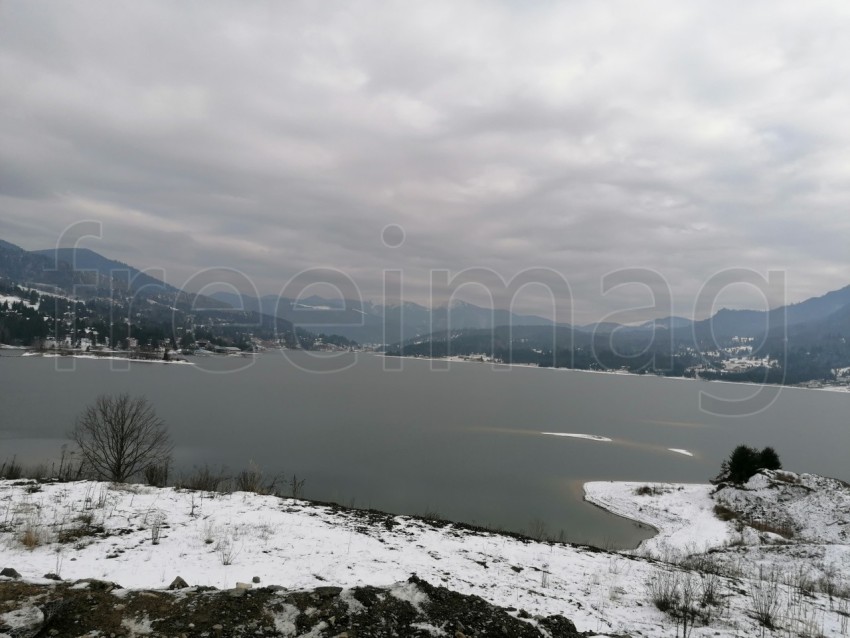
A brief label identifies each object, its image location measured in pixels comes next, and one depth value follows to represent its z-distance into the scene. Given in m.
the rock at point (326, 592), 4.77
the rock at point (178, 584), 4.90
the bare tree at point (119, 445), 19.31
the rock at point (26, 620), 3.70
